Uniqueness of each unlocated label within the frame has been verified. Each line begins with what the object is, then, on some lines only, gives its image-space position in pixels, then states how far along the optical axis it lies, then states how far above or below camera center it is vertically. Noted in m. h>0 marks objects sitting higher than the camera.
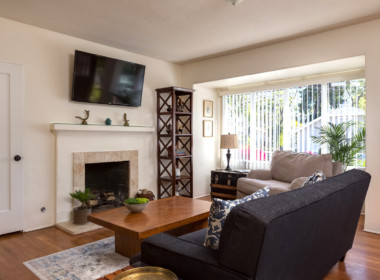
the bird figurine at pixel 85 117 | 3.87 +0.30
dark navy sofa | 1.19 -0.50
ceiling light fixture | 2.74 +1.32
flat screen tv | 3.79 +0.84
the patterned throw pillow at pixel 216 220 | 1.49 -0.42
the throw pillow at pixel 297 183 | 3.19 -0.49
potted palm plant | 3.90 -0.03
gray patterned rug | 2.32 -1.10
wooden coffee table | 2.33 -0.71
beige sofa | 3.68 -0.43
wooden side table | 4.77 -0.74
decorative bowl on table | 2.71 -0.62
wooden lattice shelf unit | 4.68 -0.02
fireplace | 4.18 -0.59
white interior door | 3.28 -0.11
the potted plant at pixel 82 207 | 3.56 -0.87
